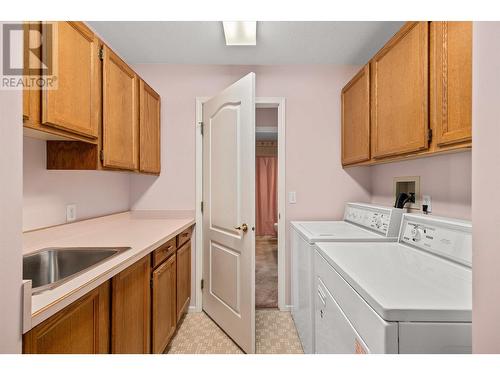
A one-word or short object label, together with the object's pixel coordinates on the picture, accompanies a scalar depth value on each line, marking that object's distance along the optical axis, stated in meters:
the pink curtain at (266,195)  6.17
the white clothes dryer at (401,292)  0.71
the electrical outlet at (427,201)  1.65
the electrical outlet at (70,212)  1.71
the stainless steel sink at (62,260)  1.29
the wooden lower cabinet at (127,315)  0.81
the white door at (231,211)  1.80
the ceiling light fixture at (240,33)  1.80
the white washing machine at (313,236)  1.61
